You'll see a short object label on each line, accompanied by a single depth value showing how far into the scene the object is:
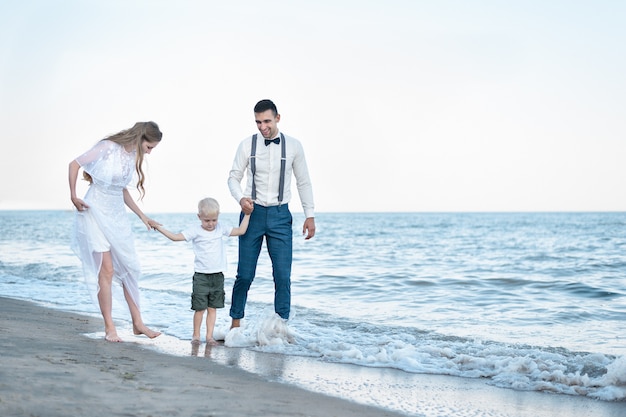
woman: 5.28
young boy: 5.76
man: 5.83
